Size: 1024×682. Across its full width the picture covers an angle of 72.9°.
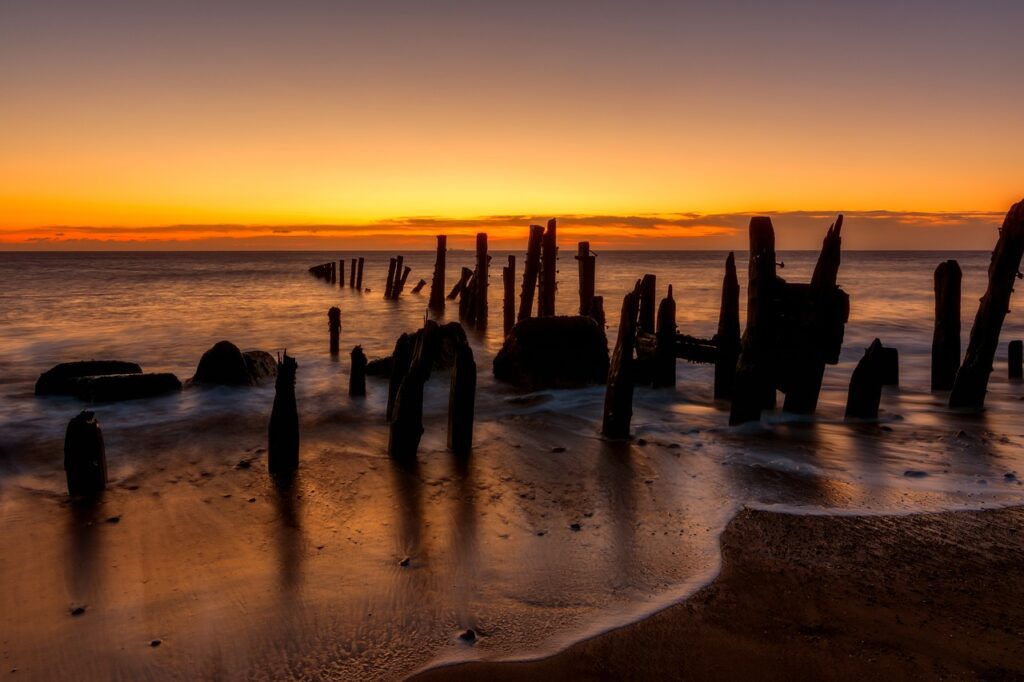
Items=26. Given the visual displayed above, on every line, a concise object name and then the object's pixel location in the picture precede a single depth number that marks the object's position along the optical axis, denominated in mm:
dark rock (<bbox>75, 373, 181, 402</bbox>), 11406
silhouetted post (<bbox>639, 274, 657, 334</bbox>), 13162
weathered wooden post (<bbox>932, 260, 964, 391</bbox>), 12328
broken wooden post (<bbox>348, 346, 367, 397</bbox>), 11930
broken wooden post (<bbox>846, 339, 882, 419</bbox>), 10086
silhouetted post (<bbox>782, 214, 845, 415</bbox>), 10102
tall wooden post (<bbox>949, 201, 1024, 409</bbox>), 10281
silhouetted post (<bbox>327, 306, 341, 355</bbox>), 17773
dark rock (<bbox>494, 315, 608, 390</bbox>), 12836
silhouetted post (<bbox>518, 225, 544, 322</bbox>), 20047
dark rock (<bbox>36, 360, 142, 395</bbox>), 12250
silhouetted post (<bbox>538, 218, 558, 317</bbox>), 19141
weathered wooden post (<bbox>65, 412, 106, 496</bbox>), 6801
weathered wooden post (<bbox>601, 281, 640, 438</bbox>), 8656
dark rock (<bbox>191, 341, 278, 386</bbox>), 12820
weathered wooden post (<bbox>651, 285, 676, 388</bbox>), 12113
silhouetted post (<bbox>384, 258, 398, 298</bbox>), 39988
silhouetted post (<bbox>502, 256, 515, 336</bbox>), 21422
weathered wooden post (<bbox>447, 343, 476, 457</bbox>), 8164
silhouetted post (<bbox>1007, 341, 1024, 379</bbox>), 13703
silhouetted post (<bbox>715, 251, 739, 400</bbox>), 11227
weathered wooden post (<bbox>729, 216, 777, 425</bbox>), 9133
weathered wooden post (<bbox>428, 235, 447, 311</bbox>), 29194
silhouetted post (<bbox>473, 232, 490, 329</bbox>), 23484
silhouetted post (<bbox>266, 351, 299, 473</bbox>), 7496
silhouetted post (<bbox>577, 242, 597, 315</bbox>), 18136
